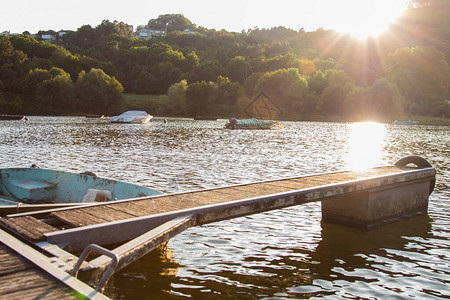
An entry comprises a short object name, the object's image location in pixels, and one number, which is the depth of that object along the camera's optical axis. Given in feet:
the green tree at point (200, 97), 437.17
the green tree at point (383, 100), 383.24
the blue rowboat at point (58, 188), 35.50
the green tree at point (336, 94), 410.93
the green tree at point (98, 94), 407.85
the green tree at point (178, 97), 433.89
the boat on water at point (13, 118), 284.49
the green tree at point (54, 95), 396.78
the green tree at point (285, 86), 422.41
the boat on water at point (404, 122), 372.79
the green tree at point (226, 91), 449.48
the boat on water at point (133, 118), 283.77
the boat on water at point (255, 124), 240.53
